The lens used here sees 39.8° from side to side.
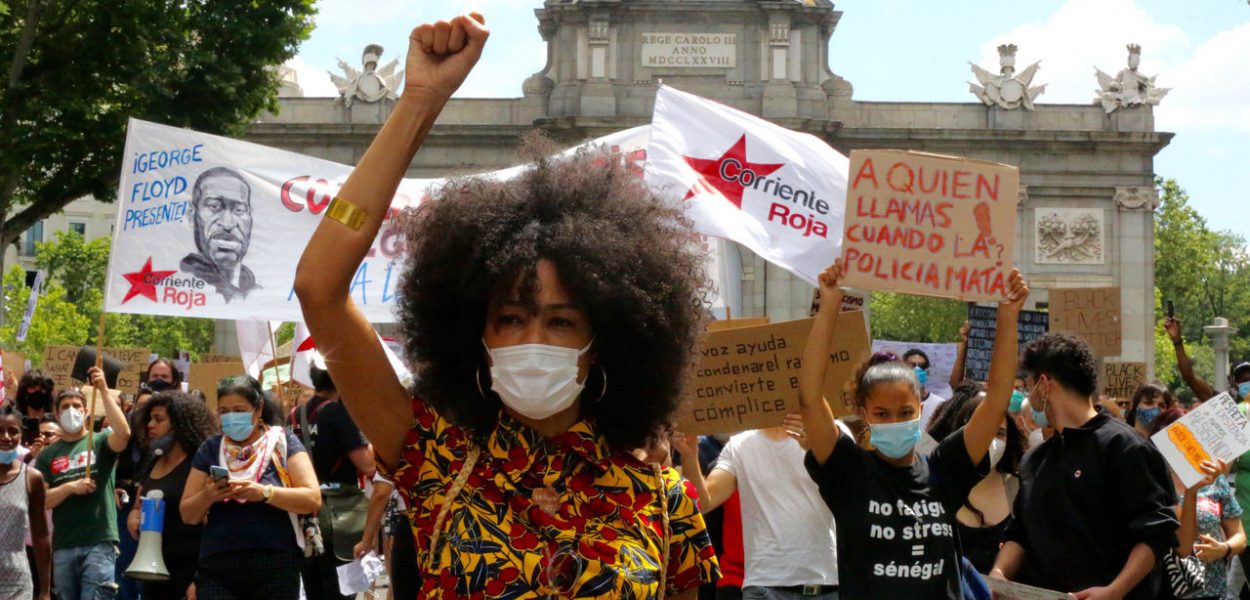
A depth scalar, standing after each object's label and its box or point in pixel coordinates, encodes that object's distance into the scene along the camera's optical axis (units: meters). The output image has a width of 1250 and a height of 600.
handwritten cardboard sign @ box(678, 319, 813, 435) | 7.07
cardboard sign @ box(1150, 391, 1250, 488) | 6.86
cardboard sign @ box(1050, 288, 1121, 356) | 13.92
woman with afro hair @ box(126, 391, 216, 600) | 8.71
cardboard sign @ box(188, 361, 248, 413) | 16.44
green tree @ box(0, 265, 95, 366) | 61.25
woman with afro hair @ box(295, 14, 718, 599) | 3.27
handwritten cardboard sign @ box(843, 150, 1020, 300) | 5.60
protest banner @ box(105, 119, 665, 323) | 9.98
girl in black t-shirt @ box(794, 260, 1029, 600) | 5.24
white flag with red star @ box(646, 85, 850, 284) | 8.58
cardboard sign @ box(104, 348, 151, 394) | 18.83
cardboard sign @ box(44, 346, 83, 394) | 17.42
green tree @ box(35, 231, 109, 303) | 68.56
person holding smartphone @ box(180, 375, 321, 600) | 7.59
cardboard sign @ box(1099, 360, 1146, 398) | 16.23
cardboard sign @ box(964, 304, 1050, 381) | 14.36
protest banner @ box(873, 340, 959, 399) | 18.56
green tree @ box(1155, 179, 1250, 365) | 79.75
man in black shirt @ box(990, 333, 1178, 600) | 5.60
